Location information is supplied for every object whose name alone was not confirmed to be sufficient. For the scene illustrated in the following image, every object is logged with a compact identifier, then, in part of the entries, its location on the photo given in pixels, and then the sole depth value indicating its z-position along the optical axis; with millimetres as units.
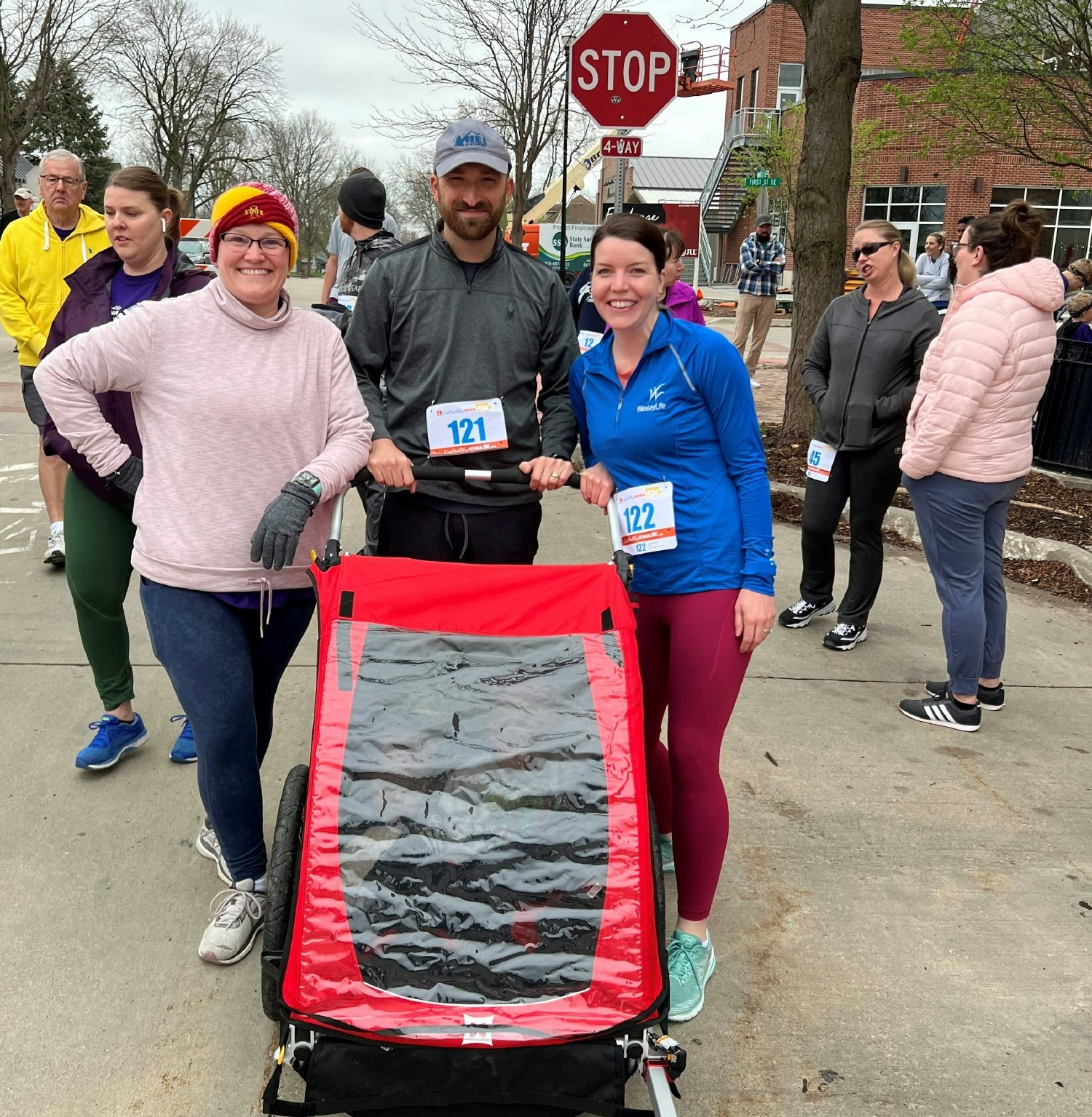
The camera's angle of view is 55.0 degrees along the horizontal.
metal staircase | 36969
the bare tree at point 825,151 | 7996
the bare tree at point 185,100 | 44969
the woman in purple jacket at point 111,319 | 3283
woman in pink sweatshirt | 2494
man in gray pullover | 2924
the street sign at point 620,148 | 7328
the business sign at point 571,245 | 19219
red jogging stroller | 1934
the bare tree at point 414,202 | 53406
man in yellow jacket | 5332
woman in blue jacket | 2535
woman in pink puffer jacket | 3965
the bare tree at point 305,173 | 63844
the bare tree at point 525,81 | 20797
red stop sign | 6934
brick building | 29562
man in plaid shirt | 12133
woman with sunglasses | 4824
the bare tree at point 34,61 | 24156
